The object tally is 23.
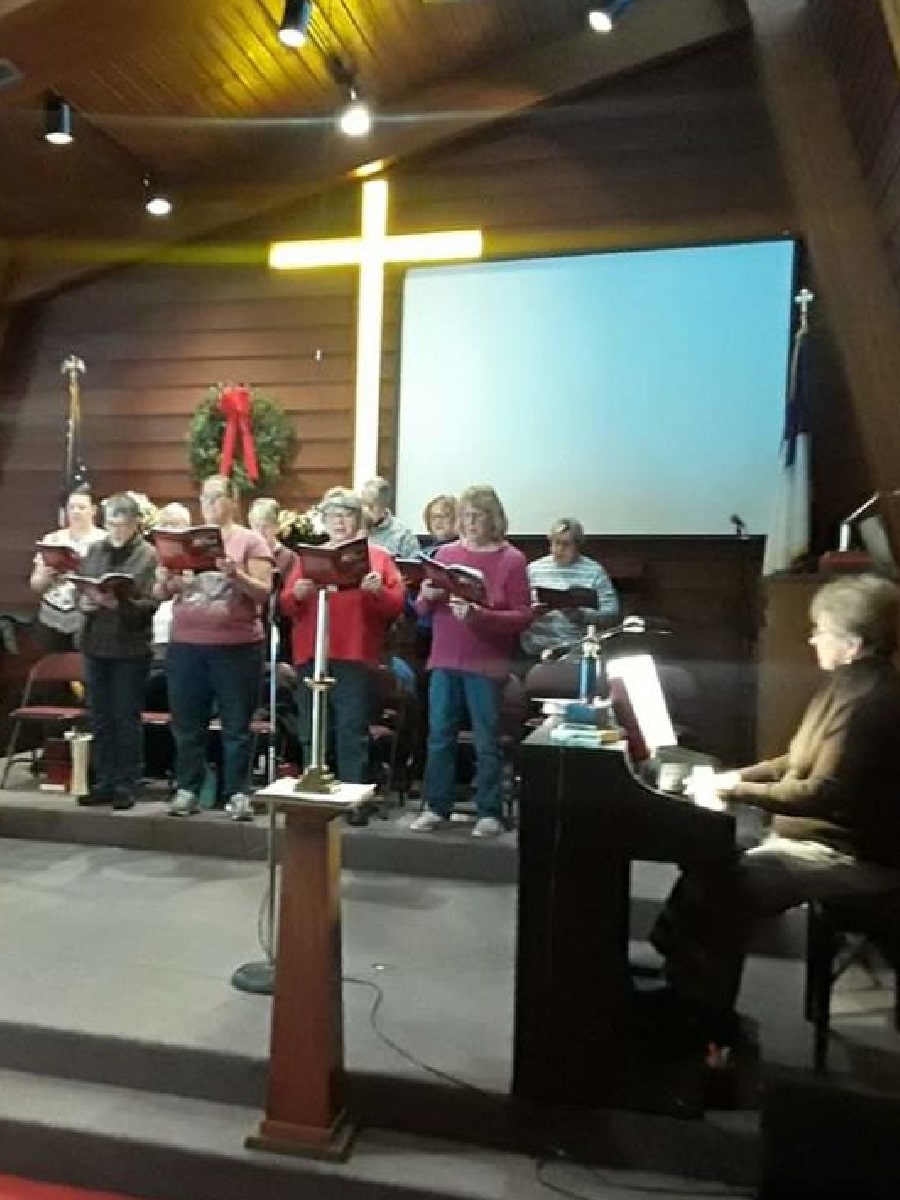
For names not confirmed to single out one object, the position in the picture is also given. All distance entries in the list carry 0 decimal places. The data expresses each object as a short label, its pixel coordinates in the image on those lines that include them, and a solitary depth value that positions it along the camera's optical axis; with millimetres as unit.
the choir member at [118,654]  4289
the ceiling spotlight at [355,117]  5535
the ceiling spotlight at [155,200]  6141
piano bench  2377
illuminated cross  5738
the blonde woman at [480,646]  3928
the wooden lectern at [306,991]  2295
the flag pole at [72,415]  6139
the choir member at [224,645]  4152
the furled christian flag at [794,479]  4988
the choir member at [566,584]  4527
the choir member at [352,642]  4020
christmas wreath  6105
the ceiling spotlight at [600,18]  4473
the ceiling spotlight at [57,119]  4996
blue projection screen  5445
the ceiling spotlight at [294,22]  4332
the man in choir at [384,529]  4711
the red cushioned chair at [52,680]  4703
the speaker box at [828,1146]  2117
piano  2285
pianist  2363
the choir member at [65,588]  4711
